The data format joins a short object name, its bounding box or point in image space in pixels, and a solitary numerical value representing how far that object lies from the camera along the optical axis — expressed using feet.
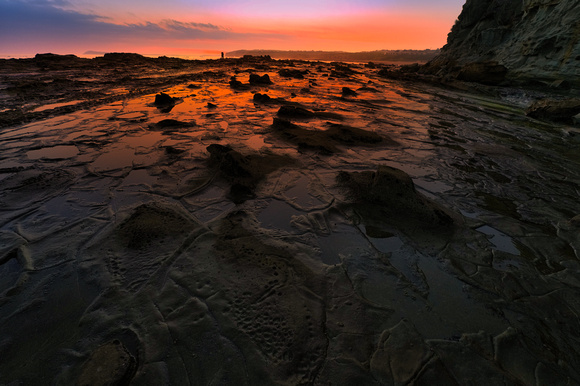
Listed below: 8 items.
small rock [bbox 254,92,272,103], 37.04
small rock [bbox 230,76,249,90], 47.88
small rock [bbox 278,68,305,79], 68.97
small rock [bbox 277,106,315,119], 29.32
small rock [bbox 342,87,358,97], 45.34
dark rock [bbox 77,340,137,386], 5.42
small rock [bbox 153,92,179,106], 32.42
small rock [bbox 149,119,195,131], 23.61
